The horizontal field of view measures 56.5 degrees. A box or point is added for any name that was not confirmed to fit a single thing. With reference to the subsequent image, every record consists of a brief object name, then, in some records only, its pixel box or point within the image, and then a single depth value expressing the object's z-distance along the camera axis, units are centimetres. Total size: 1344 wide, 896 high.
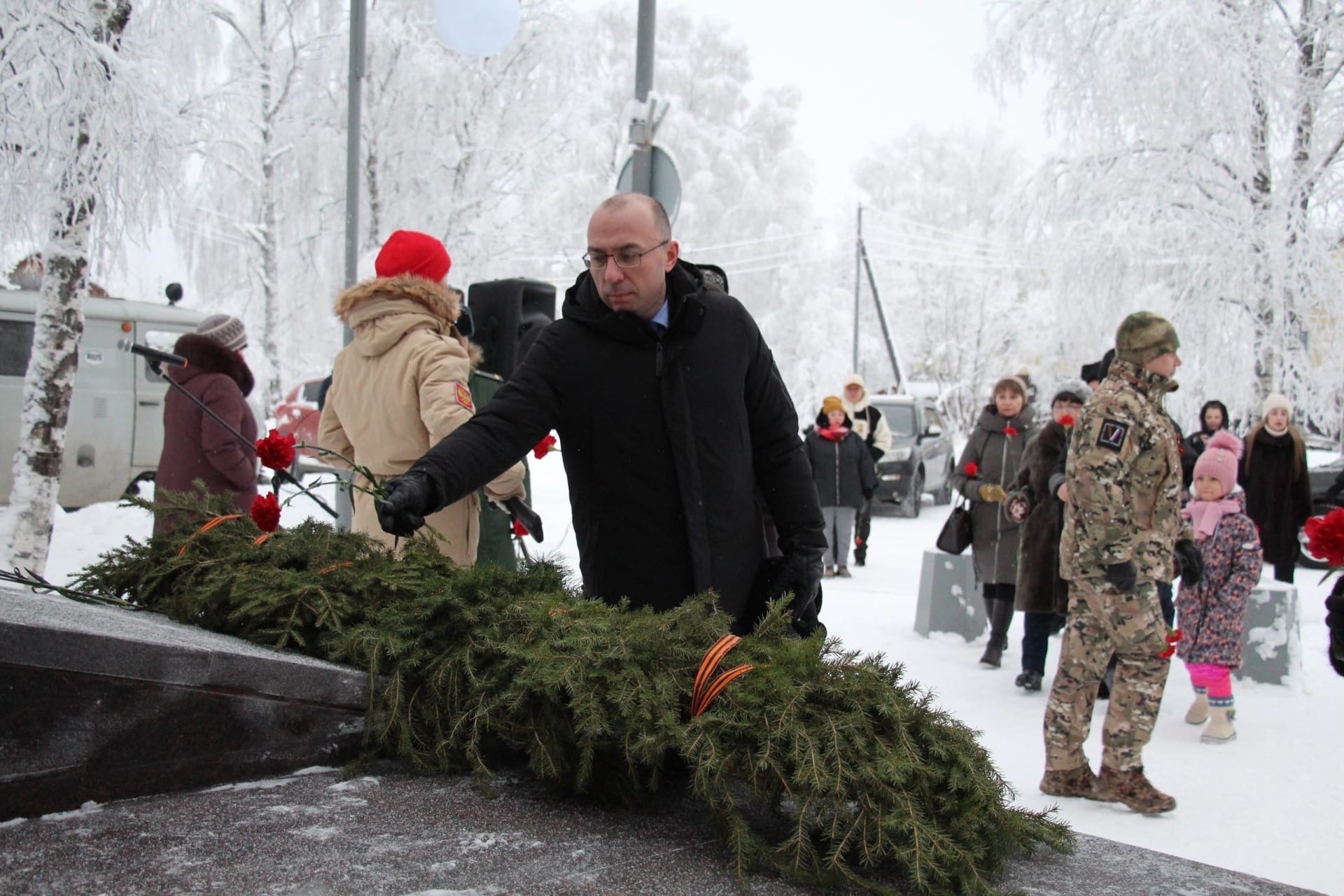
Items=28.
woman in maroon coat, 609
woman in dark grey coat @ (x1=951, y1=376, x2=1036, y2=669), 802
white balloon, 880
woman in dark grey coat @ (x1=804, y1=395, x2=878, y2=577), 1191
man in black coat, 308
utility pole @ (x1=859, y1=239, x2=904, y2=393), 3316
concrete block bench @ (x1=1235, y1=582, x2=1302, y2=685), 770
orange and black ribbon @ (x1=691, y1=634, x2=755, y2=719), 230
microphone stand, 319
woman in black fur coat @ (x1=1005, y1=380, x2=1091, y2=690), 713
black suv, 1883
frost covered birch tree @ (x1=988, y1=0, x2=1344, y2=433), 1410
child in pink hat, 643
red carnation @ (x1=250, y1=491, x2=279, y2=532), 313
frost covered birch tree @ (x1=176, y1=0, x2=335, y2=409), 2331
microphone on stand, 367
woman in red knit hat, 427
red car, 1562
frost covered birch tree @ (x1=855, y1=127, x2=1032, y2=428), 4022
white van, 1146
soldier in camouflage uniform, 499
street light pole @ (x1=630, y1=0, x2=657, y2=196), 778
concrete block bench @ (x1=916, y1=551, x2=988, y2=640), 894
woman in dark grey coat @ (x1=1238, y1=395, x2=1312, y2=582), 1059
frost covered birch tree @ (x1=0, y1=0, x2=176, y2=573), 711
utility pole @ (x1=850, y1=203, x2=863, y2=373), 3481
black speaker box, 636
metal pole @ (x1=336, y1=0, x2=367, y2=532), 1307
